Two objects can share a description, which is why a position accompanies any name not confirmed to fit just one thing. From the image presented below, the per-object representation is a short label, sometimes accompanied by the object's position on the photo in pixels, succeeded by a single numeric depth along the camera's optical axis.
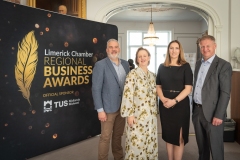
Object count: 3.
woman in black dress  2.64
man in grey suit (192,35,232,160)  2.56
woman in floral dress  2.66
